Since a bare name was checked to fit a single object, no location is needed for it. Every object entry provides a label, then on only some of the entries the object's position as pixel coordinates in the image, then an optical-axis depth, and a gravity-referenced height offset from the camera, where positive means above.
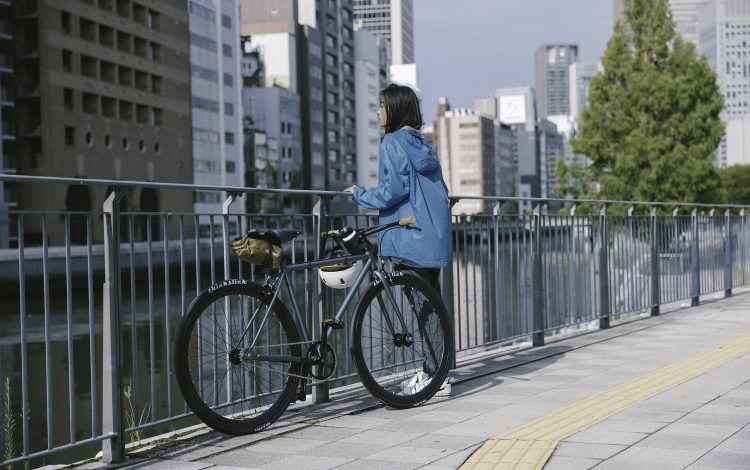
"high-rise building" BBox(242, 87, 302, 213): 90.17 +7.32
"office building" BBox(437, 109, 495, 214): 181.00 +10.33
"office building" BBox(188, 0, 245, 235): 77.23 +9.55
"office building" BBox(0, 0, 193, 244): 56.66 +7.54
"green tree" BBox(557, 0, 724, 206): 31.59 +2.68
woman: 5.82 +0.12
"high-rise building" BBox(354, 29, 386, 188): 117.00 +12.73
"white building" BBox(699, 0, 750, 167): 198.68 +15.52
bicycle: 4.91 -0.68
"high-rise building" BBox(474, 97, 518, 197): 191.25 +9.54
